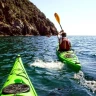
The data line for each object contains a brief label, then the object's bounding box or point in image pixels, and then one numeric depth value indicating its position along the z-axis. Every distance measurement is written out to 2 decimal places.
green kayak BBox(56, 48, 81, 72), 6.90
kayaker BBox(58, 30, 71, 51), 8.80
